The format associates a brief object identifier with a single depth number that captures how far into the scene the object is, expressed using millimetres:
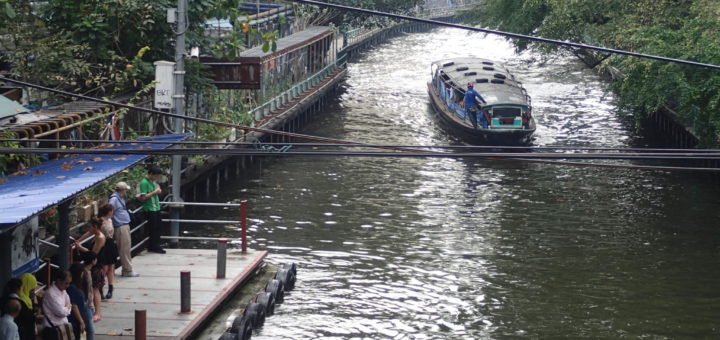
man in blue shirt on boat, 38909
